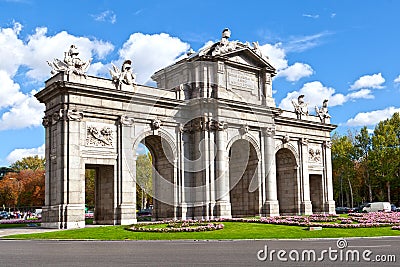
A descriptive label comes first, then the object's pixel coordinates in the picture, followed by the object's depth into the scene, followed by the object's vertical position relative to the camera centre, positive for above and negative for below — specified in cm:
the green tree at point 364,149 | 8844 +662
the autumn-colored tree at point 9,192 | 11300 +21
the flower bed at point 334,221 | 3372 -243
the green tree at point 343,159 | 8769 +487
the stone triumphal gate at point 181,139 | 3900 +450
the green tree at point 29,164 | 14862 +854
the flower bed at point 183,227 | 3066 -231
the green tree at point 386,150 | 8388 +597
